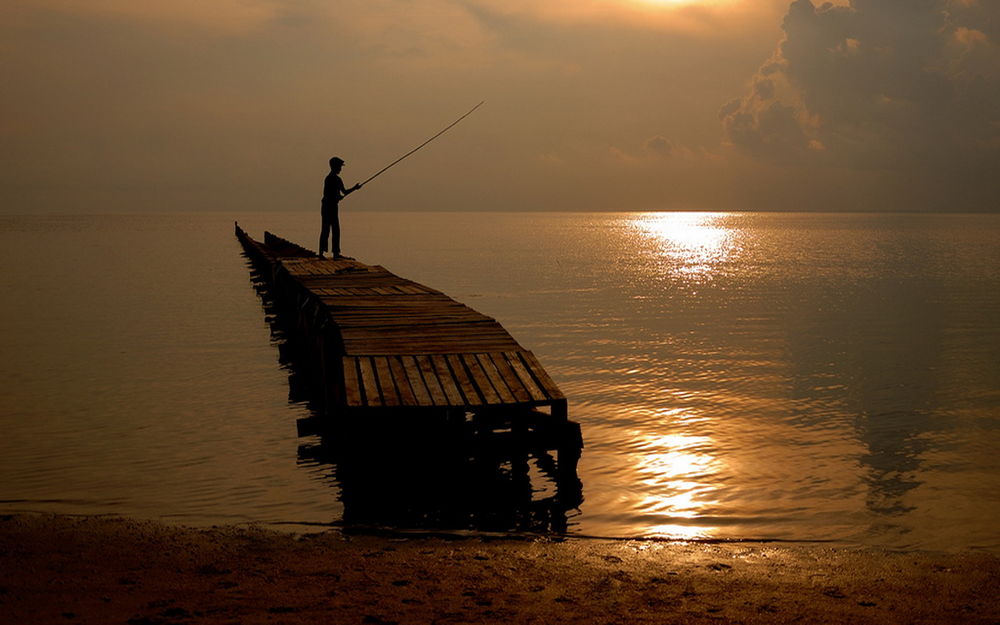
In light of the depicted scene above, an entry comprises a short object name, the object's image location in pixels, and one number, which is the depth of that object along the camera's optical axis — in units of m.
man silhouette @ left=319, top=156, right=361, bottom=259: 20.57
